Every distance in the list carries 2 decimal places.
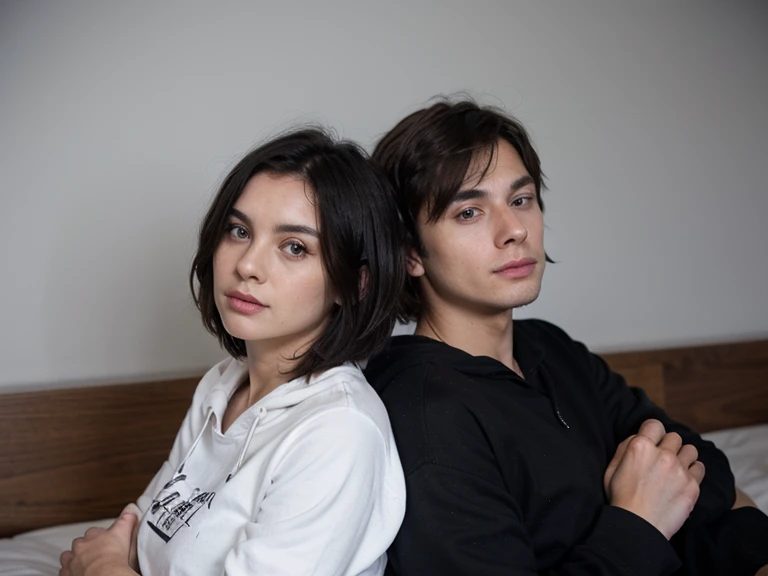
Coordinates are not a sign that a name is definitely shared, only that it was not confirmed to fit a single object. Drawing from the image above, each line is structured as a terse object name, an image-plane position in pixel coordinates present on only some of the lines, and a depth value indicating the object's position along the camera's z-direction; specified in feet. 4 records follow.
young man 3.28
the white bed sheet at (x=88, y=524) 4.36
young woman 2.94
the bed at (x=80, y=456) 5.11
